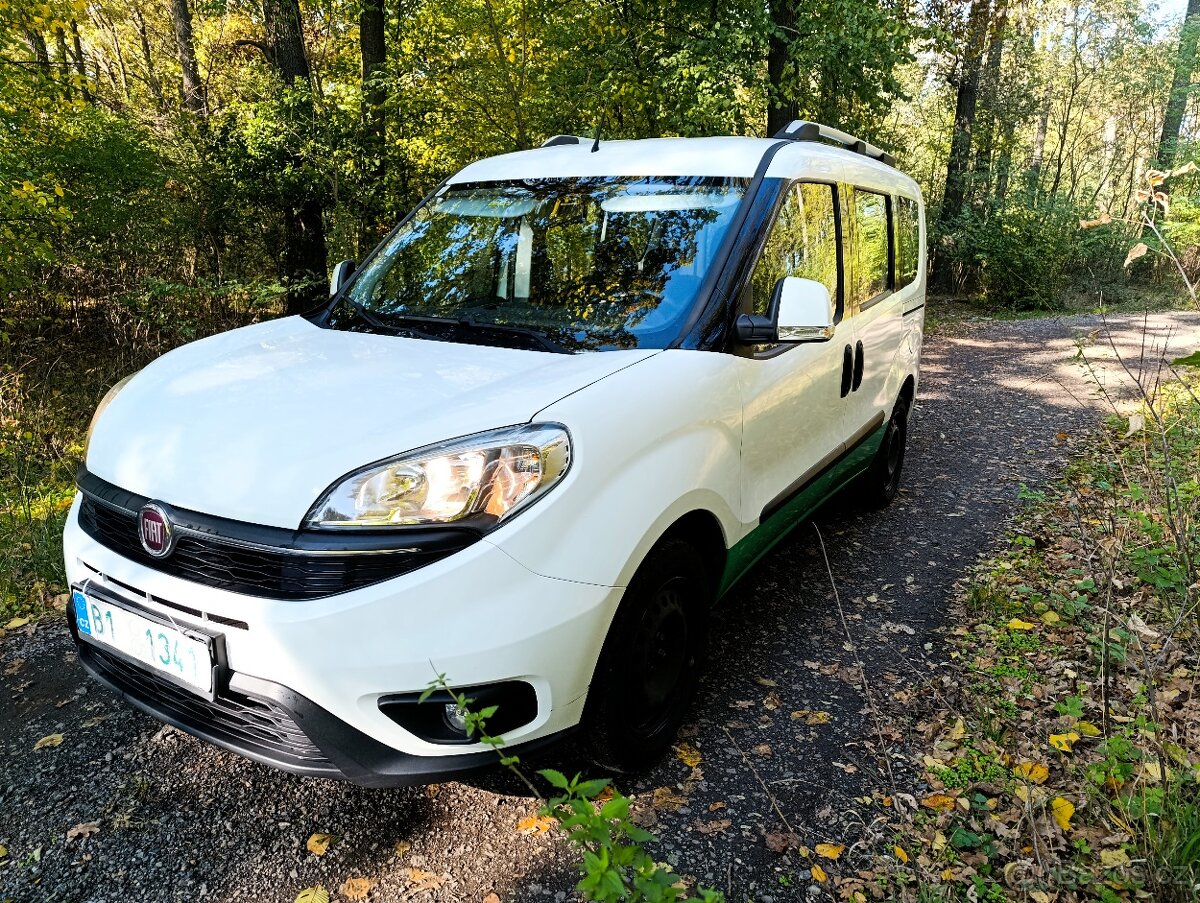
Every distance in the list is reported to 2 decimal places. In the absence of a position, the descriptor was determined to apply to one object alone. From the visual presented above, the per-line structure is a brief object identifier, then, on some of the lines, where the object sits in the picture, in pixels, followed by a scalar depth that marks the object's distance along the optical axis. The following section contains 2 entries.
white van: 1.82
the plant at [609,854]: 1.28
